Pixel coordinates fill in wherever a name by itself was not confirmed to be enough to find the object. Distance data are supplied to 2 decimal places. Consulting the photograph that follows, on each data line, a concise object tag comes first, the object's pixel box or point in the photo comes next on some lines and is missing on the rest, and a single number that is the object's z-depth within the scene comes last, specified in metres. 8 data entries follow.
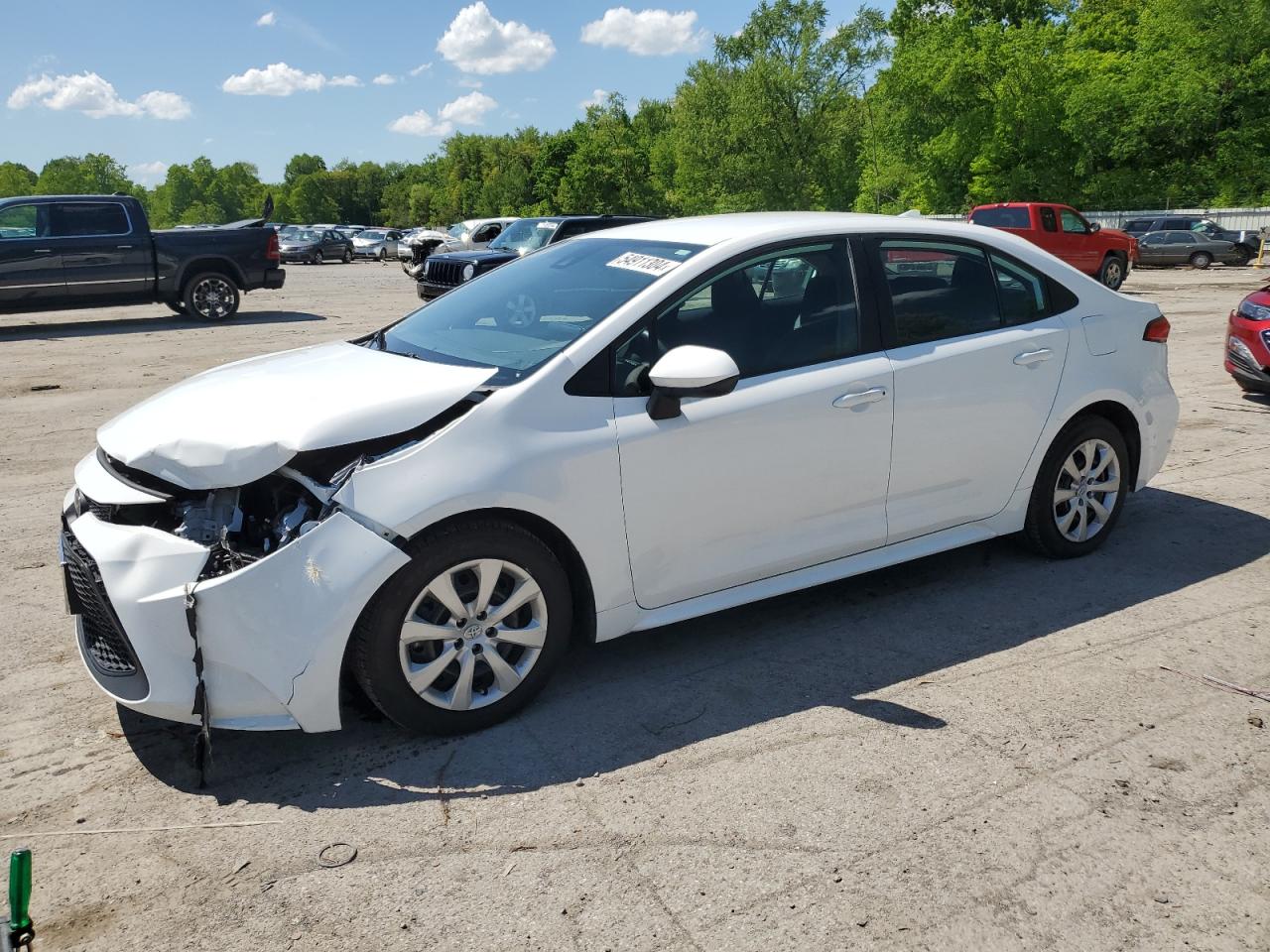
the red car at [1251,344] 8.98
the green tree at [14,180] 159.00
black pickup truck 15.34
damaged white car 3.24
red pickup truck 22.08
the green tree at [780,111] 60.06
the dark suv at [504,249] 16.17
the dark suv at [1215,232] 31.48
